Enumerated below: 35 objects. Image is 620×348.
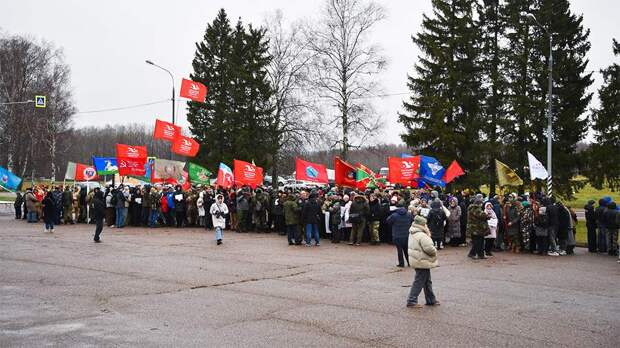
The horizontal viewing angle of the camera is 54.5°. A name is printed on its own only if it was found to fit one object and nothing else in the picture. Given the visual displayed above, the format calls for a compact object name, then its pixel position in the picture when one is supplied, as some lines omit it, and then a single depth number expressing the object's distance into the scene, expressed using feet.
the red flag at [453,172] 77.20
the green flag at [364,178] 81.61
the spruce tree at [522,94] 111.65
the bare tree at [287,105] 144.97
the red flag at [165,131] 94.08
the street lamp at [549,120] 84.99
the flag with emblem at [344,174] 77.97
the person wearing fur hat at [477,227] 52.31
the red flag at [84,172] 101.71
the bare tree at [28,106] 188.44
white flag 69.15
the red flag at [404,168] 76.02
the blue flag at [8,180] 100.42
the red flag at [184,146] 93.97
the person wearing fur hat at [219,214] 63.66
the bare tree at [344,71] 130.41
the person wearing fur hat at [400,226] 45.62
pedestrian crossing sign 116.76
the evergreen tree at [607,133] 103.45
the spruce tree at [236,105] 146.72
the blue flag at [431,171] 76.59
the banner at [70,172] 102.68
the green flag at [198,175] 96.94
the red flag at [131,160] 93.35
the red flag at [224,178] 86.58
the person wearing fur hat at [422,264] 31.99
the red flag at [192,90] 92.07
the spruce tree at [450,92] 116.06
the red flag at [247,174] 84.17
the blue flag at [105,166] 96.68
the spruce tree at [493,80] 114.62
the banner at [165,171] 103.35
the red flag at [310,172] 81.92
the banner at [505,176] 69.97
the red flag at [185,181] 93.93
